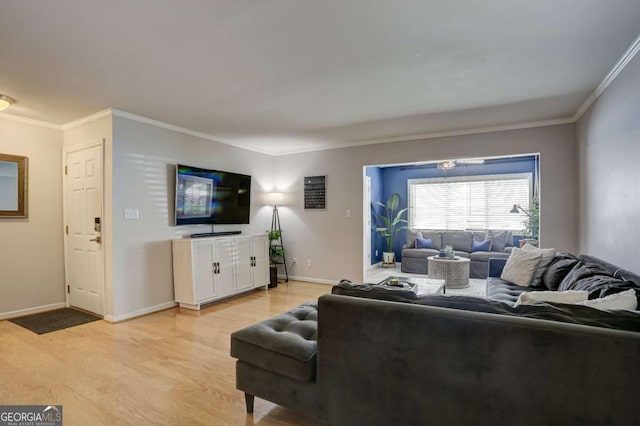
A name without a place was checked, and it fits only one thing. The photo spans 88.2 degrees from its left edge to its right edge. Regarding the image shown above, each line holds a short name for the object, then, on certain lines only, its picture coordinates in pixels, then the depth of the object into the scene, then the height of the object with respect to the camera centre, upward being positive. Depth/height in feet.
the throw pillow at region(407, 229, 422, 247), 23.44 -1.91
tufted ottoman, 5.71 -2.78
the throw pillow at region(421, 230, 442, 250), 23.12 -1.96
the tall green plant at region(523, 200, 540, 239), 19.31 -0.79
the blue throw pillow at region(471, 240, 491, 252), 21.57 -2.41
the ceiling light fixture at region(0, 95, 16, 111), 10.32 +3.65
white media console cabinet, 13.56 -2.53
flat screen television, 14.25 +0.69
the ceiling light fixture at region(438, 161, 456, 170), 20.81 +2.86
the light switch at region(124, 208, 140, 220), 12.52 -0.09
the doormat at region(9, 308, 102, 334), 11.55 -4.03
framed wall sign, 18.78 +1.03
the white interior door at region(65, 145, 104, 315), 12.64 -0.69
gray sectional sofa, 3.99 -2.17
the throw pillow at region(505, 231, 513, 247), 21.47 -2.03
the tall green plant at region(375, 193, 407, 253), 25.58 -0.81
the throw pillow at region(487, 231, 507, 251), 21.34 -2.08
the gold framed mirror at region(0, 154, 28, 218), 12.45 +1.04
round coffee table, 17.31 -3.28
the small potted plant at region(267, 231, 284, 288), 18.07 -2.72
